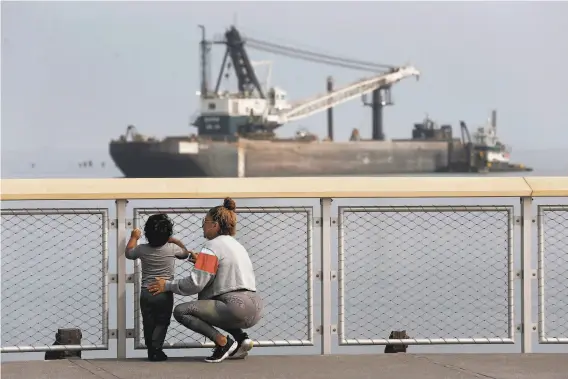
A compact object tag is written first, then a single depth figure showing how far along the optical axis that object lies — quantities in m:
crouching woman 12.38
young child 12.84
